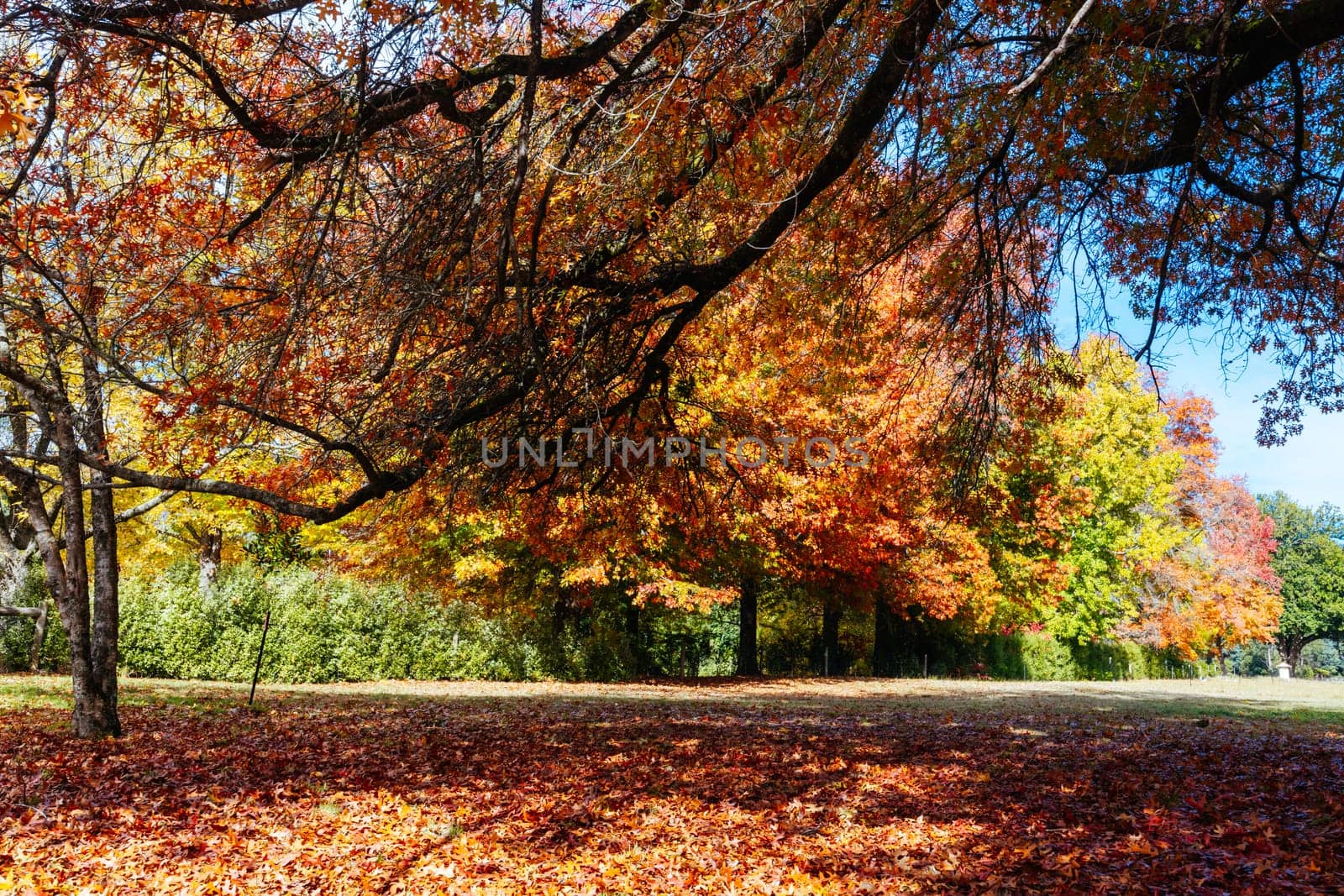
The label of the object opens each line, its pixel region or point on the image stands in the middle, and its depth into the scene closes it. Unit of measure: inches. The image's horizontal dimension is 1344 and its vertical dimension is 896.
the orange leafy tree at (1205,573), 1104.8
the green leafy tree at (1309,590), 2048.5
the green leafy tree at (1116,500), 1013.8
